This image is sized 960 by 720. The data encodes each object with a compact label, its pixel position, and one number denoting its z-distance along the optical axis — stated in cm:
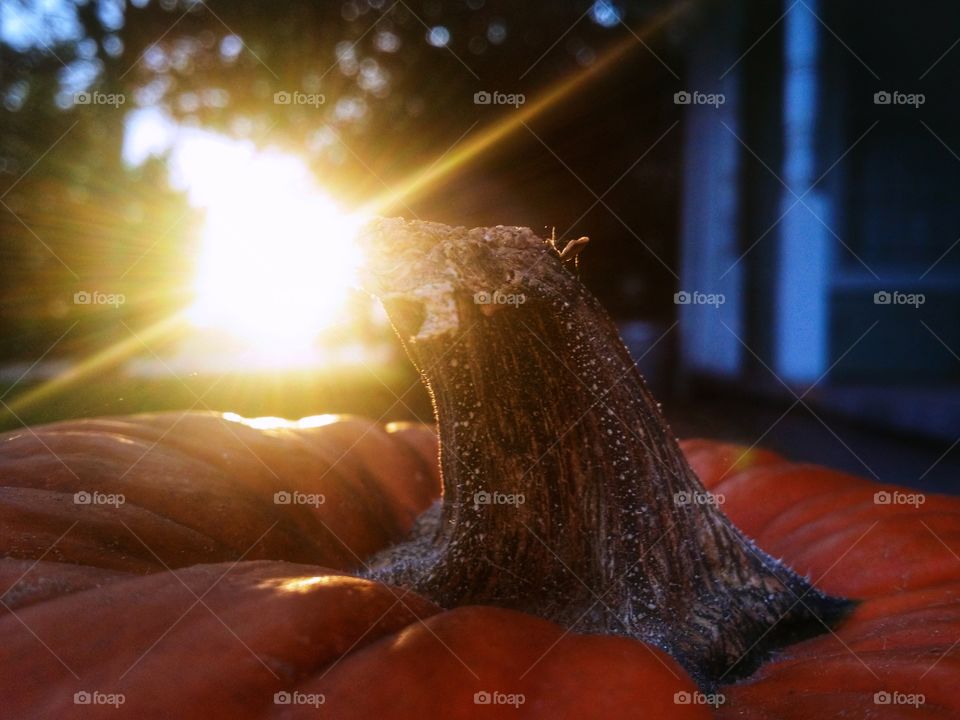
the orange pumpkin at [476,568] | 10
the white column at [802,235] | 78
